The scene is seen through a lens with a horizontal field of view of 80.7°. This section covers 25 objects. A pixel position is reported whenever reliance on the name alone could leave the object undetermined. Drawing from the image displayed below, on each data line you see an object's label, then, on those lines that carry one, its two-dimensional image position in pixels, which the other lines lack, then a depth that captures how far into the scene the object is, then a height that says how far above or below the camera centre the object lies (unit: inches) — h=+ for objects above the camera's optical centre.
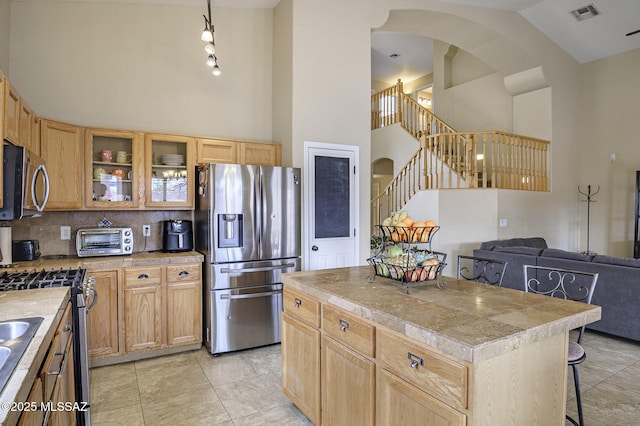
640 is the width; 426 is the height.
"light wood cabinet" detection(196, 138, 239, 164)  157.6 +26.5
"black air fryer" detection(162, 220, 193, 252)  154.3 -9.5
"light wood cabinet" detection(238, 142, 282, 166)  165.5 +26.5
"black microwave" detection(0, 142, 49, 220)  85.6 +7.7
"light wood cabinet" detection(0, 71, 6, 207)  83.7 +20.3
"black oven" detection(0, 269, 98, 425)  89.6 -23.2
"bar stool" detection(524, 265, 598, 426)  151.5 -29.1
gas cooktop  89.3 -16.8
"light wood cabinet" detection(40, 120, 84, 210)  127.6 +18.2
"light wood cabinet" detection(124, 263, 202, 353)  134.8 -34.7
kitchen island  52.8 -23.1
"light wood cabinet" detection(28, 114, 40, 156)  118.1 +25.1
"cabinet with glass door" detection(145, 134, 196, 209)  150.7 +17.0
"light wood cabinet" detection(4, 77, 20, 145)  88.3 +24.9
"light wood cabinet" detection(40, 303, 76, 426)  55.1 -27.5
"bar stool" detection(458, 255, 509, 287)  99.5 -15.6
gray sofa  143.0 -28.1
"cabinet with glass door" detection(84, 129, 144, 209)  139.3 +17.0
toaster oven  137.7 -10.7
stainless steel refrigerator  140.9 -13.1
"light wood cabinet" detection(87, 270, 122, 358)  128.4 -36.3
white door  167.5 +3.0
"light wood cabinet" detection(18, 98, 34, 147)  105.2 +25.8
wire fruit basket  80.4 -10.4
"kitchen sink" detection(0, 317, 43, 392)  44.9 -18.4
